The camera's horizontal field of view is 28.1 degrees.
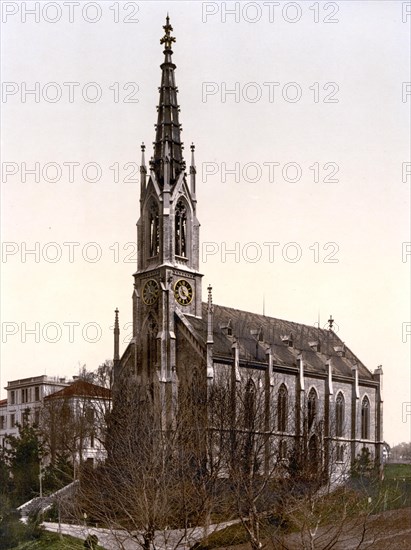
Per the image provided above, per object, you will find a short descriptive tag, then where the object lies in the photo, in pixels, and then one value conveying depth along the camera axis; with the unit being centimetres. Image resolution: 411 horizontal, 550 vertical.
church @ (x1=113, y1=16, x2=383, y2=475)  6128
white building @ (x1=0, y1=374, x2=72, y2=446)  9550
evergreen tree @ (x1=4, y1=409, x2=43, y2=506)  5441
